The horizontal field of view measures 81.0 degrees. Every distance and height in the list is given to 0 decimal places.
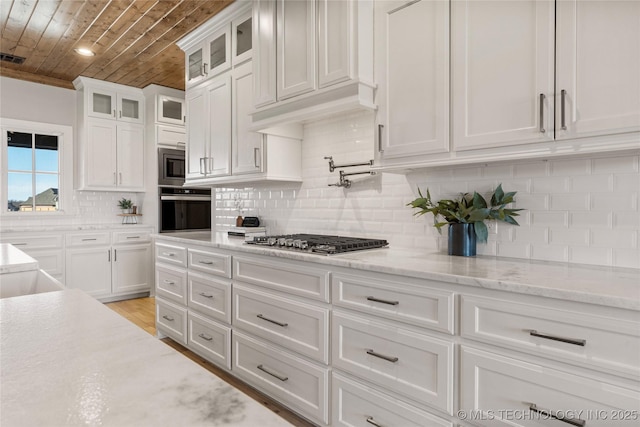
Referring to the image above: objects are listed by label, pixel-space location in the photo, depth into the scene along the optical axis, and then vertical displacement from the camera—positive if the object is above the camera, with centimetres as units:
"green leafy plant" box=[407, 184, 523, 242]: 180 -2
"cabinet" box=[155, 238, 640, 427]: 112 -56
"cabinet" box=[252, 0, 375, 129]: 204 +89
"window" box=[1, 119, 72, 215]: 451 +49
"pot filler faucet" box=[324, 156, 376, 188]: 248 +22
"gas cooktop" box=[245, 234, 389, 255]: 199 -22
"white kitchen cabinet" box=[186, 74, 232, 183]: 309 +66
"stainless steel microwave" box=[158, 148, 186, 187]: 495 +52
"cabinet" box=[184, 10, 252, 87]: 290 +132
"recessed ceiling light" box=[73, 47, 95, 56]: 380 +159
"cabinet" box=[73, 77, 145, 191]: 473 +90
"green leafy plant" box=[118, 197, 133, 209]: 522 +3
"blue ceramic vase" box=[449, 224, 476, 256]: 190 -17
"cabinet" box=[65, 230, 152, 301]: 450 -73
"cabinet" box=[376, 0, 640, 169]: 135 +53
